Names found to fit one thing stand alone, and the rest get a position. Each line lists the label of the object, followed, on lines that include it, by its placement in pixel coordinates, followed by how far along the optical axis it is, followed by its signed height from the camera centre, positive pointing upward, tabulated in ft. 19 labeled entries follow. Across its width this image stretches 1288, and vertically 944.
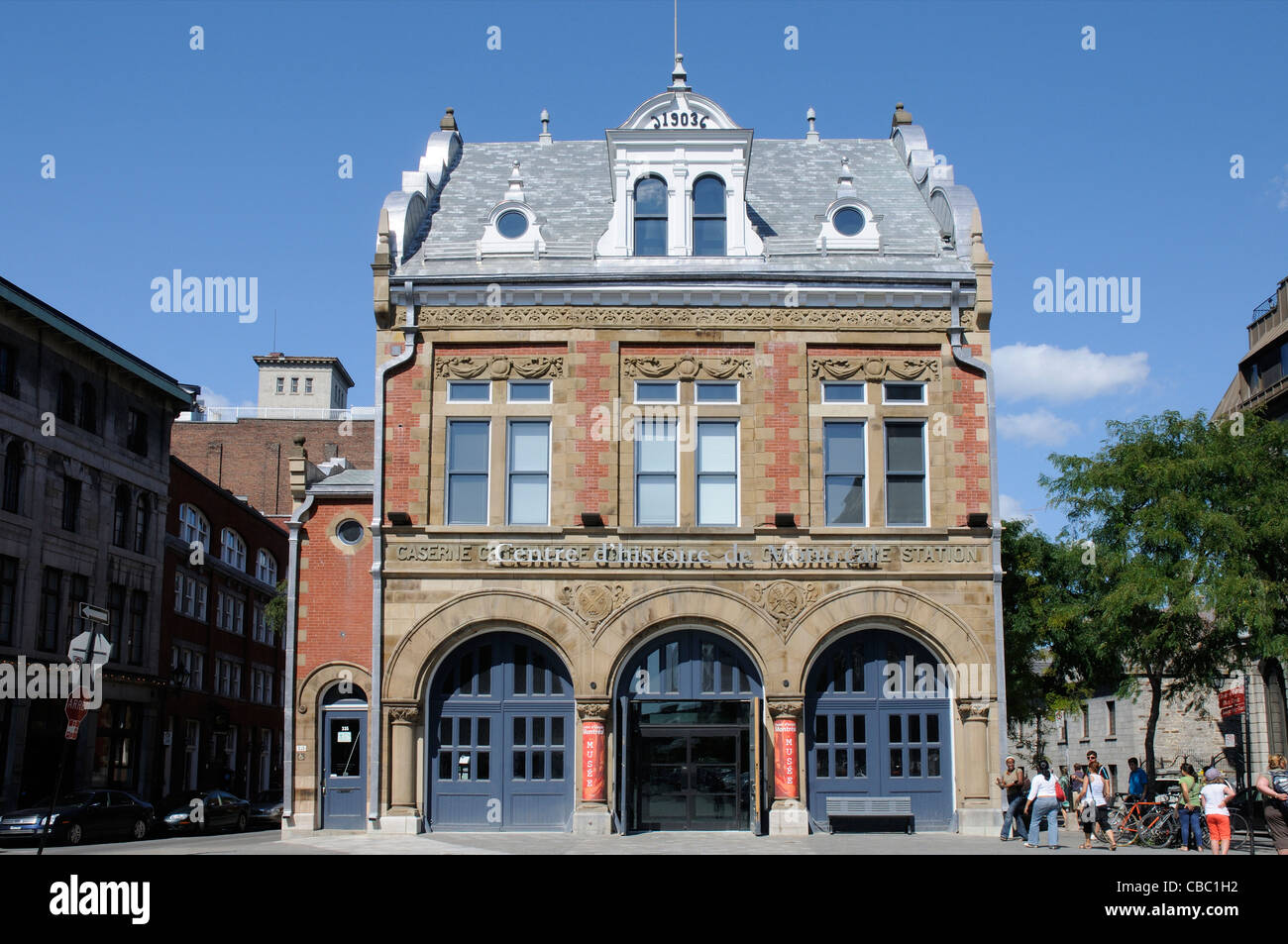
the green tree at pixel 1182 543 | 80.02 +8.43
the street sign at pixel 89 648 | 56.18 +1.07
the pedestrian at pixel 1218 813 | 65.26 -7.06
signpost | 56.39 +0.82
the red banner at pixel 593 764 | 80.74 -5.70
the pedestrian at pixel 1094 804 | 74.95 -7.72
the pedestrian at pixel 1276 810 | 57.98 -6.20
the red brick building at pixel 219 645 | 158.61 +3.81
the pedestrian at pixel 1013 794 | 76.69 -7.29
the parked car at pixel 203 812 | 122.31 -13.62
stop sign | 56.90 -1.51
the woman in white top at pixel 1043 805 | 72.49 -7.42
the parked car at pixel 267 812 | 140.67 -15.39
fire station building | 82.53 +8.83
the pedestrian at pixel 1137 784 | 81.87 -7.02
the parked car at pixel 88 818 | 97.04 -11.56
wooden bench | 81.76 -8.50
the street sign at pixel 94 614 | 58.39 +2.69
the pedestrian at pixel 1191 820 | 72.23 -8.22
